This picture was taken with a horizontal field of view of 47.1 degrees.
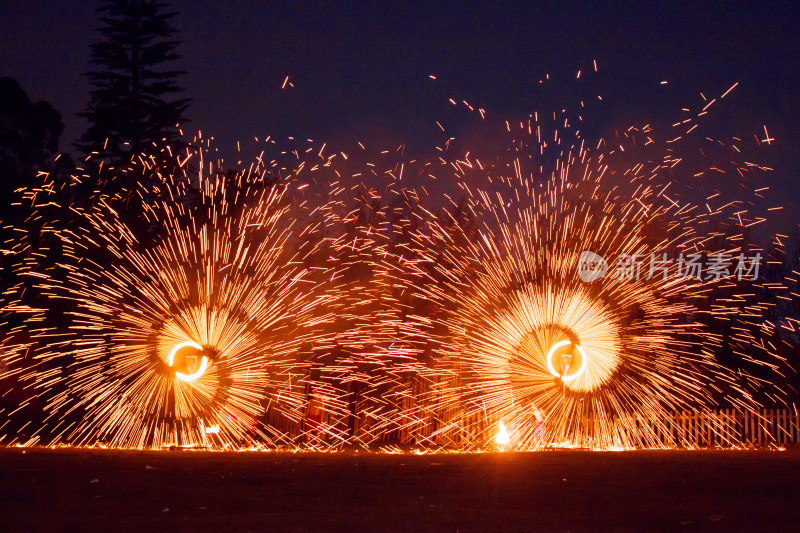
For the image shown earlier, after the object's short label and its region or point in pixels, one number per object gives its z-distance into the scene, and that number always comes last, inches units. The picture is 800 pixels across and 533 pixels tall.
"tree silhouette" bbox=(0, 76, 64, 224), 1314.0
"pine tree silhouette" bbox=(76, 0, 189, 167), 1341.0
